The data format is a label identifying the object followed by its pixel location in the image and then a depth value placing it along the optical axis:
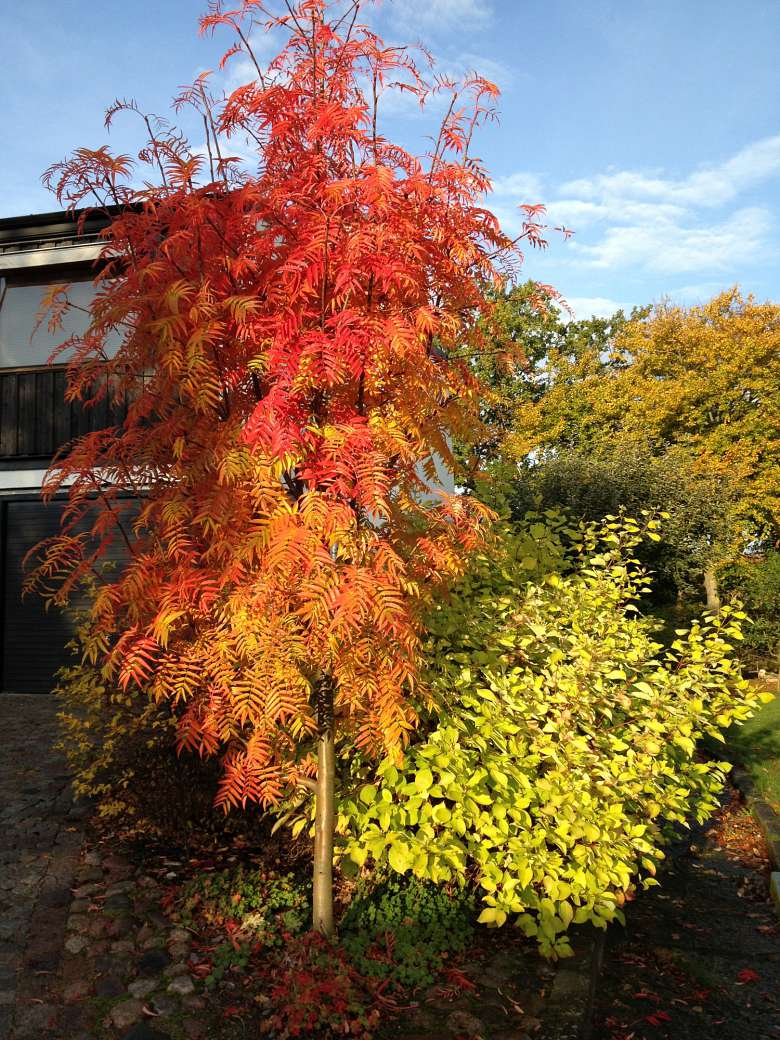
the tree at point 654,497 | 15.93
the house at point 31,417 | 11.85
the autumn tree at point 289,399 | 3.97
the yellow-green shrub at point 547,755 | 4.80
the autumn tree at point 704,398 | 27.56
